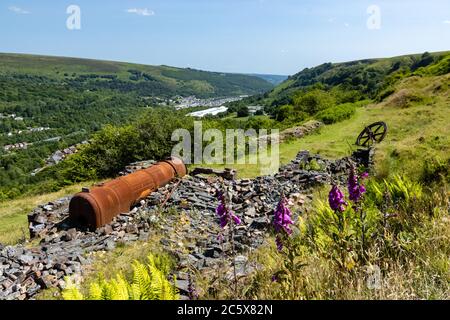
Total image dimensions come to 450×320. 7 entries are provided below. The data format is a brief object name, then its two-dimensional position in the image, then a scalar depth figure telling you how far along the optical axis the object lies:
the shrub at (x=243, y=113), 89.25
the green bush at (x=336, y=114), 30.05
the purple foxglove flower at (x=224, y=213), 3.47
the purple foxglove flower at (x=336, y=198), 3.56
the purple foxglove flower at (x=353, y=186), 3.77
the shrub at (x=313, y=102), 46.87
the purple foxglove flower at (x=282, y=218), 3.35
